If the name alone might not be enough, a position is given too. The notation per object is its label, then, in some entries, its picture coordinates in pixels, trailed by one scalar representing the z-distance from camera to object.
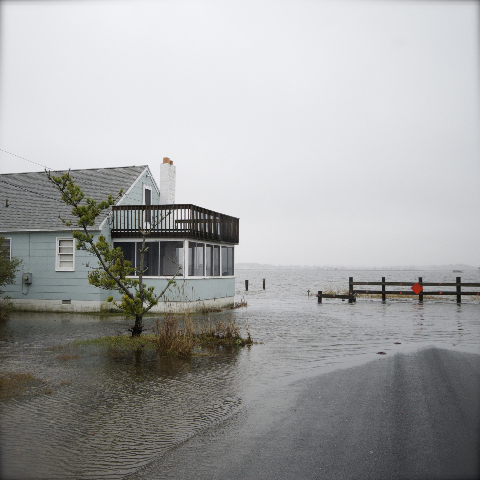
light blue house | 20.53
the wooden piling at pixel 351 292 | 27.16
